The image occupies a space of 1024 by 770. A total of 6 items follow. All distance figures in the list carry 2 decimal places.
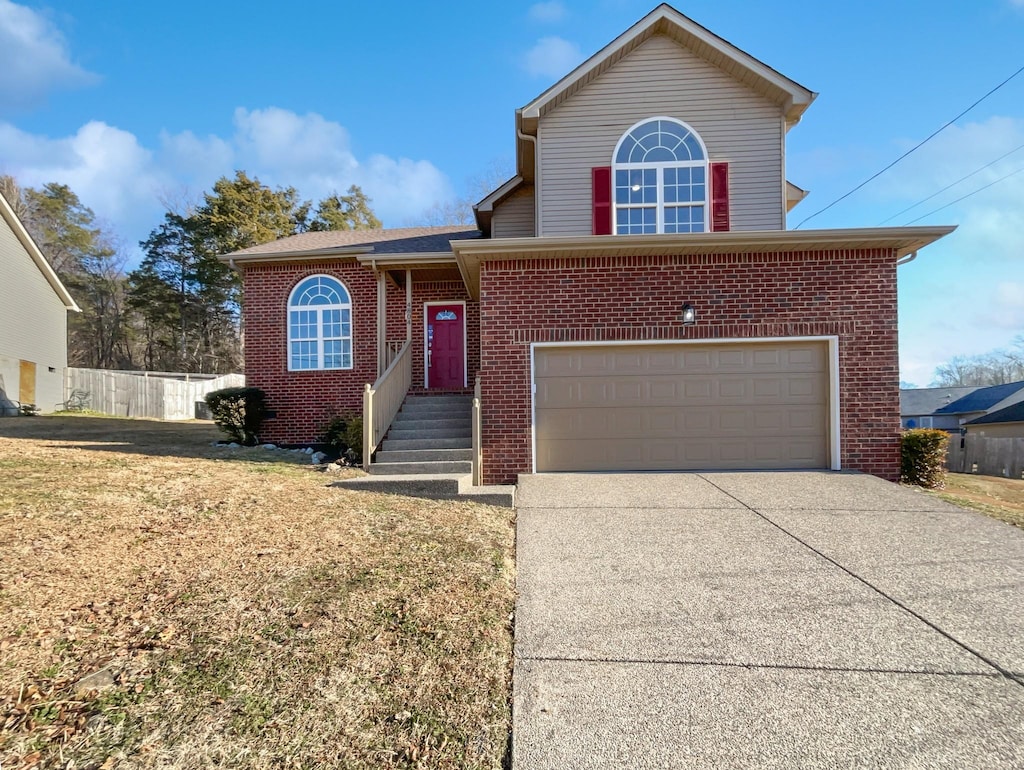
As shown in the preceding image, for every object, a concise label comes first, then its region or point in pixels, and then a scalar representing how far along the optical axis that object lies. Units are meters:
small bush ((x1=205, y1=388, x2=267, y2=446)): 10.54
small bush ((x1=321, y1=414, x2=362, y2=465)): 8.84
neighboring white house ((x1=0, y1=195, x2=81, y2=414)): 17.00
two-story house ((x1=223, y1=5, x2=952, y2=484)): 7.66
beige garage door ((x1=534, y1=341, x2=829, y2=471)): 7.80
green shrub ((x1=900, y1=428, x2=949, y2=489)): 7.49
